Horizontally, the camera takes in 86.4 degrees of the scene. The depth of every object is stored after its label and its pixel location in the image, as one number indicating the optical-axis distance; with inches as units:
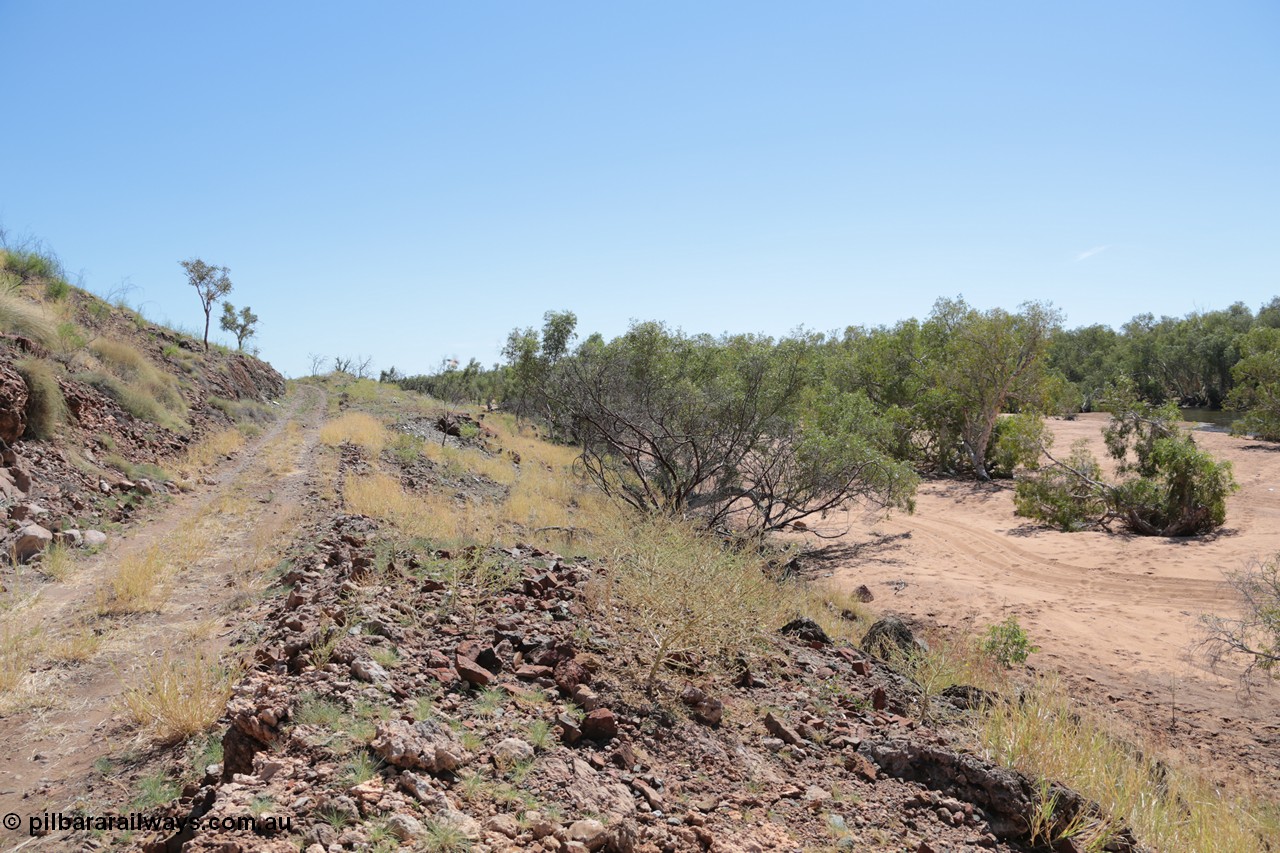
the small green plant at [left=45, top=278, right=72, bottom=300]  631.1
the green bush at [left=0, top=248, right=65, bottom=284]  635.5
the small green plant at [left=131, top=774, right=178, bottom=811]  125.8
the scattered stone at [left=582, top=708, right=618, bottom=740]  159.9
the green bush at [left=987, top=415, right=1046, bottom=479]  791.1
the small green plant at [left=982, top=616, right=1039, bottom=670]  342.6
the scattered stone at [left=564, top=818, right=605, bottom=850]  117.0
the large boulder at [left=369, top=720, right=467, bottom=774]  126.0
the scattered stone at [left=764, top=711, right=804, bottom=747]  183.0
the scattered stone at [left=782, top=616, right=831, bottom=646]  284.7
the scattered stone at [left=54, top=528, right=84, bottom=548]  296.0
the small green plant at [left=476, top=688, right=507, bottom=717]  157.9
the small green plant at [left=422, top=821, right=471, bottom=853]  108.0
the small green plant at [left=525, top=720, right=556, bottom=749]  147.9
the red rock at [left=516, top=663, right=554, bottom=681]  179.9
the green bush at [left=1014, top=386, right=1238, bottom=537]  604.1
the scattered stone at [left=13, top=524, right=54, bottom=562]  272.1
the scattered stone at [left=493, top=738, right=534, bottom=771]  137.6
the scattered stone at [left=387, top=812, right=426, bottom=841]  109.0
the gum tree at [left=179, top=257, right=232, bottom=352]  1172.5
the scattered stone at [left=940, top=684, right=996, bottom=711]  232.5
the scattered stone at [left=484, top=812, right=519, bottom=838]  117.0
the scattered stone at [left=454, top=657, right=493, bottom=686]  172.6
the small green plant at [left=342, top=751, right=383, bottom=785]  120.4
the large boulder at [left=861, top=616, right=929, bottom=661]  299.3
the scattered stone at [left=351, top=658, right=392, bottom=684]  160.7
